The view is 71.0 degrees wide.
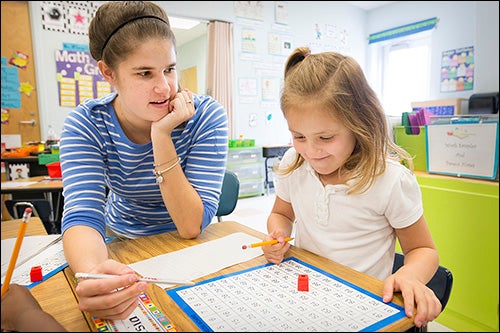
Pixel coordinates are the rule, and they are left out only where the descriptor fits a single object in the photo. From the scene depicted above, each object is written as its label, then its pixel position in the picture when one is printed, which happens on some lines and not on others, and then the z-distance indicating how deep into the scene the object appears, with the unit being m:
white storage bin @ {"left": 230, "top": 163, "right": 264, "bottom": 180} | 4.06
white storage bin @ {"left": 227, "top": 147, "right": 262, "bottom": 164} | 4.01
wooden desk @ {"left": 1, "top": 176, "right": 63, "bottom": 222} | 1.72
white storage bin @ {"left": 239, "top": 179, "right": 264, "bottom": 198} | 4.12
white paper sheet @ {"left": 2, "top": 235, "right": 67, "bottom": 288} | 0.63
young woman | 0.74
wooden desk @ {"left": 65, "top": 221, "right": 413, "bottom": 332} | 0.45
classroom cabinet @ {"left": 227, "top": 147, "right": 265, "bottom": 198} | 4.03
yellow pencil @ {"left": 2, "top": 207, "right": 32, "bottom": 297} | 0.30
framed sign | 1.37
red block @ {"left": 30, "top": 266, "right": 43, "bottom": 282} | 0.60
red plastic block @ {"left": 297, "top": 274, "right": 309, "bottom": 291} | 0.52
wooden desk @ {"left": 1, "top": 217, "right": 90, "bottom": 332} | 0.45
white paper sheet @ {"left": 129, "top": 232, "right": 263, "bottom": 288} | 0.63
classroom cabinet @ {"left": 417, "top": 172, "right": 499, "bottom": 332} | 1.38
